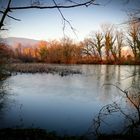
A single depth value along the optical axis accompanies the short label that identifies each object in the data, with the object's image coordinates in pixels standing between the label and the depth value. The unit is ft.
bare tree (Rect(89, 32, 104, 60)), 133.23
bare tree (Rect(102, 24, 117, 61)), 128.61
